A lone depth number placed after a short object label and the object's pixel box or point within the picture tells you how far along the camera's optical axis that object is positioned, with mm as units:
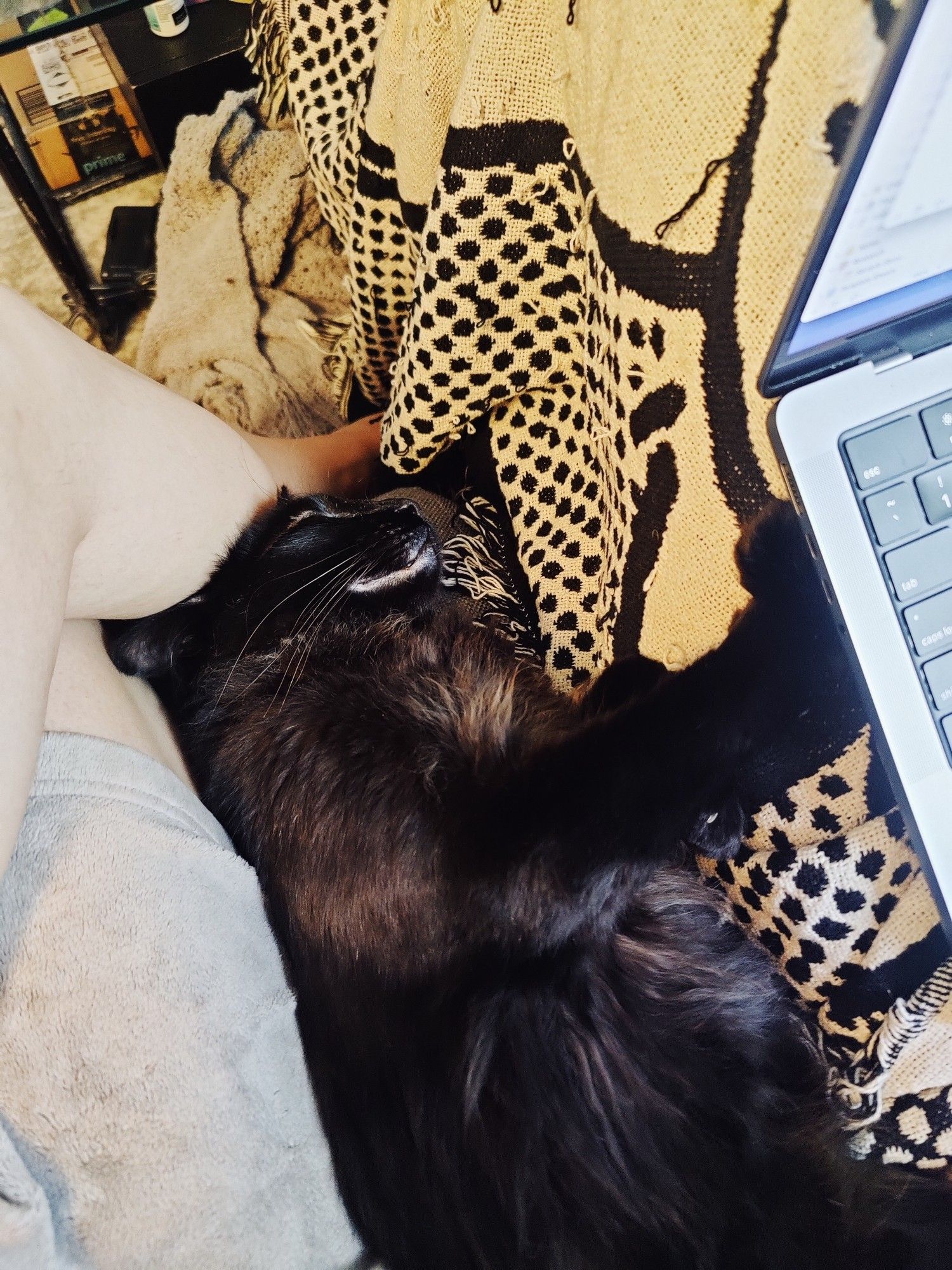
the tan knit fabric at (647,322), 488
